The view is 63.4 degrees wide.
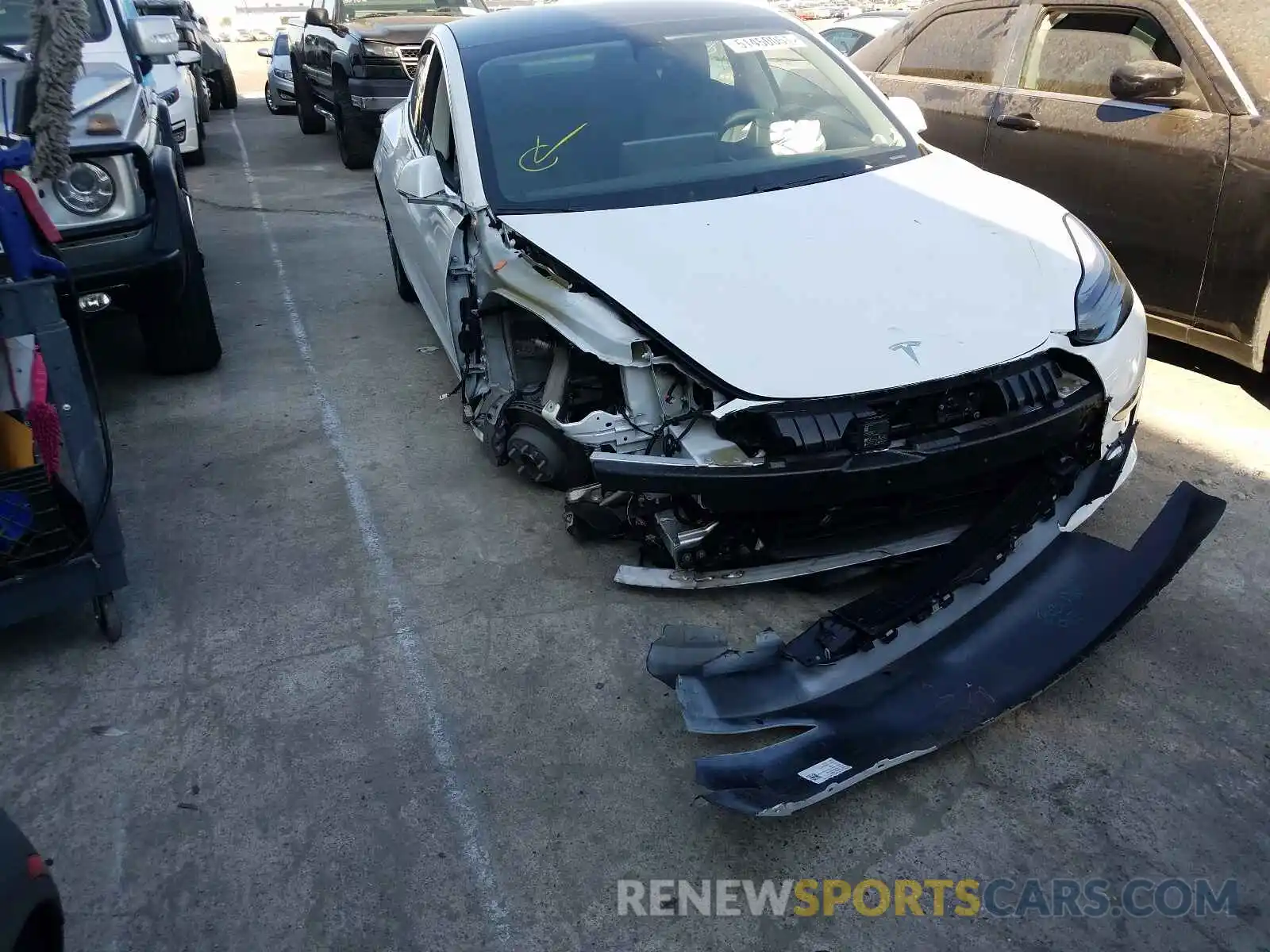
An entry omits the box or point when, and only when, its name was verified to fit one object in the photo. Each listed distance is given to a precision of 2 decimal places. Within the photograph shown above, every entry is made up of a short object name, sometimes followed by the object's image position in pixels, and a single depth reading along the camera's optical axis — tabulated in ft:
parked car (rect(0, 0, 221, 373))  13.51
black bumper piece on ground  7.92
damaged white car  9.49
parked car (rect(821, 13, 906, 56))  30.42
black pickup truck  30.01
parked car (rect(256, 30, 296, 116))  42.37
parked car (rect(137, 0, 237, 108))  37.46
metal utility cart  9.65
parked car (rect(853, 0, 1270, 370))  13.85
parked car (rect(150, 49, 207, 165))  30.12
